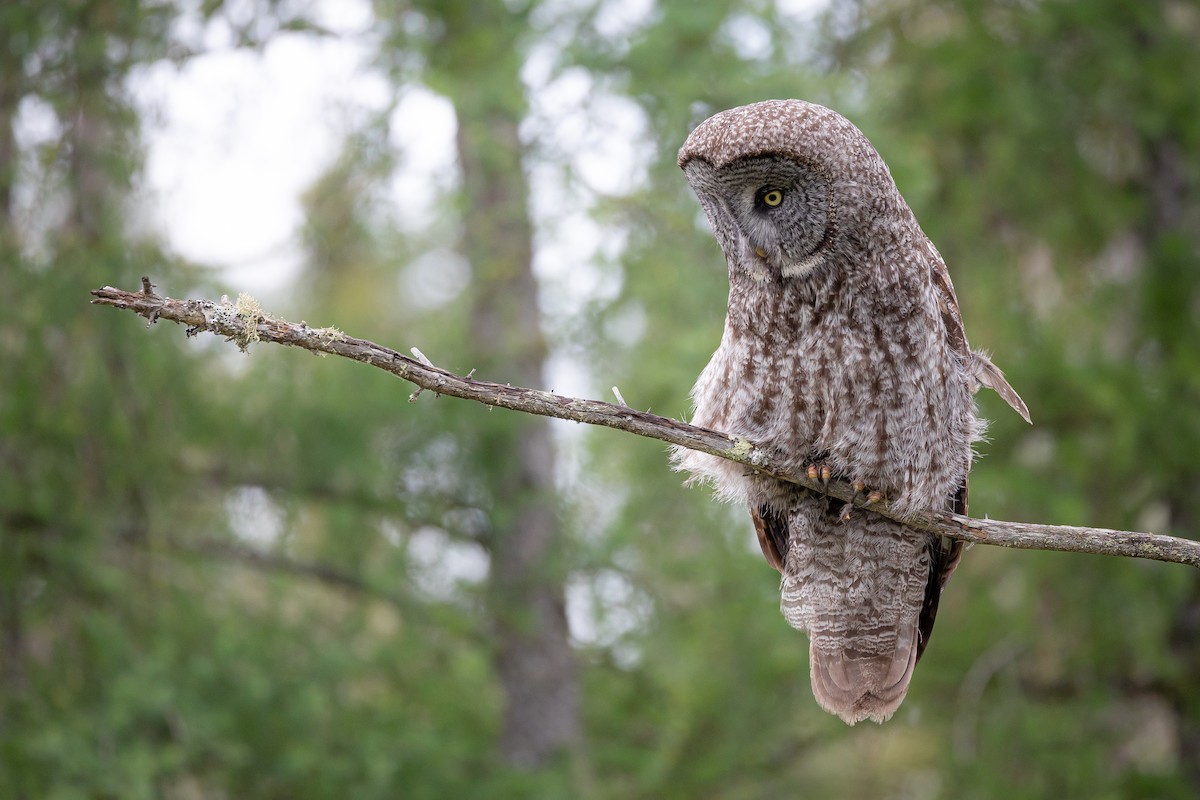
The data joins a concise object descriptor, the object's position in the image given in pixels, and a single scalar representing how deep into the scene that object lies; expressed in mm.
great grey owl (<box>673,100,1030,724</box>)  6754
